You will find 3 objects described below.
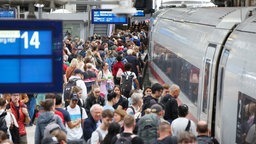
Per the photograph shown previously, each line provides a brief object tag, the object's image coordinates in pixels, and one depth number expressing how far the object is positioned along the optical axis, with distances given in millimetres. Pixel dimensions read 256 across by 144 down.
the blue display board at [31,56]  9016
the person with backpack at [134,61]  22938
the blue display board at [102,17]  30562
